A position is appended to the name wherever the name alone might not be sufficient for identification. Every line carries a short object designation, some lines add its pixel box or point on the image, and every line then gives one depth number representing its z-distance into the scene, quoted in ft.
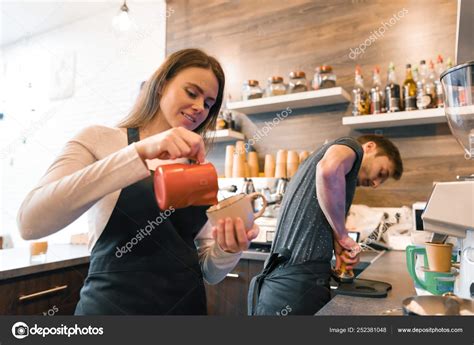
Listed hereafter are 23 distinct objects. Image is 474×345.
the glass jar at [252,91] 7.68
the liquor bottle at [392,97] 6.16
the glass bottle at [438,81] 5.89
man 3.54
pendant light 7.80
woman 1.77
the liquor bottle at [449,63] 6.10
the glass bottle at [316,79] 7.06
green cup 2.45
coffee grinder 2.07
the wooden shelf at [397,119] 5.82
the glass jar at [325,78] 6.94
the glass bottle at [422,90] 5.91
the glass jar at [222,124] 7.88
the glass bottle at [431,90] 5.92
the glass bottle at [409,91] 6.04
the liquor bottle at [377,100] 6.35
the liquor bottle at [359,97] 6.53
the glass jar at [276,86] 7.36
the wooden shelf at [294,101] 6.72
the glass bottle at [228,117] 7.97
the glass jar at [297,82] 7.15
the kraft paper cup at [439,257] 2.56
